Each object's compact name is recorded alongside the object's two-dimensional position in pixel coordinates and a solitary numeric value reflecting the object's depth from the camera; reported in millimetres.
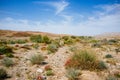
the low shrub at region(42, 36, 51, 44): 14679
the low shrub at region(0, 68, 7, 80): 4792
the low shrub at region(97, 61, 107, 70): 5414
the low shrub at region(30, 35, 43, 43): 15274
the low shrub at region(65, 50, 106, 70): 5331
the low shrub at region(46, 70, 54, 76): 4965
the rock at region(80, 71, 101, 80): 4586
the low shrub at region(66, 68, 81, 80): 4487
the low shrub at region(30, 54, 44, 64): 6255
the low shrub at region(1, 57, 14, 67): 5936
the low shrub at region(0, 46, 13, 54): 8512
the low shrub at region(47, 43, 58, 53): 9593
